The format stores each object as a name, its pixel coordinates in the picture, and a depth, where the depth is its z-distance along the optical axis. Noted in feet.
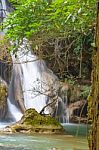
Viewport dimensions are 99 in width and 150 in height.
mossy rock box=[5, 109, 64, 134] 34.83
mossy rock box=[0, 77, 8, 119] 49.70
